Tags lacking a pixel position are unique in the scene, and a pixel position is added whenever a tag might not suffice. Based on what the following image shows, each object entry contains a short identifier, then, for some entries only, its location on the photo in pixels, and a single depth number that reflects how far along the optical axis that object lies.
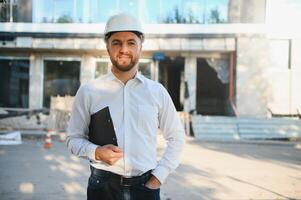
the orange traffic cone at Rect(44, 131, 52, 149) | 12.36
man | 2.35
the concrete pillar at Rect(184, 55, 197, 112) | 19.86
